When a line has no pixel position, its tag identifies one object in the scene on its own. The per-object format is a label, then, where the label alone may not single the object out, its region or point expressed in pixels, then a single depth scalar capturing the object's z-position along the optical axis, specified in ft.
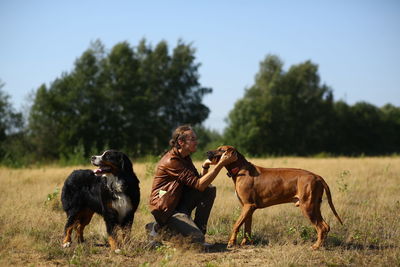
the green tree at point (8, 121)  119.14
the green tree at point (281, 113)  148.87
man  19.76
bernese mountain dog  19.51
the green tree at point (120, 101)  114.42
